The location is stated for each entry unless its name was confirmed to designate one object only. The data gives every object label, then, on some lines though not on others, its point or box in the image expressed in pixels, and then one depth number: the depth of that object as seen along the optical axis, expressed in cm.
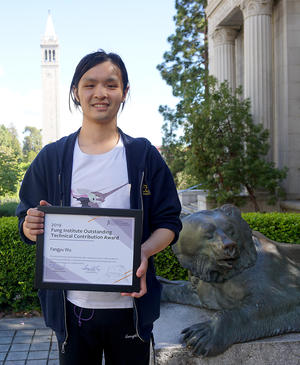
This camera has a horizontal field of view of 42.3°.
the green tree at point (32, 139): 10912
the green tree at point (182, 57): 1847
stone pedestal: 209
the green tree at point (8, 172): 1170
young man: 156
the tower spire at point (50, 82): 8719
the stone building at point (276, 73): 995
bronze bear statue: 209
